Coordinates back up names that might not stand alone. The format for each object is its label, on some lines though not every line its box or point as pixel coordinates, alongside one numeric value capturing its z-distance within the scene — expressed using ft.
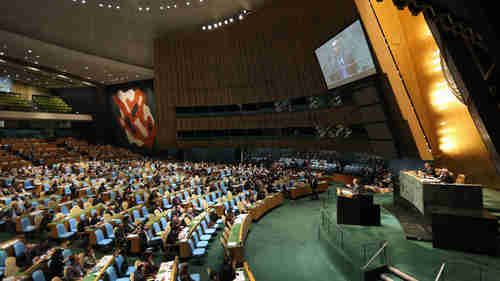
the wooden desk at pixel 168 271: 15.82
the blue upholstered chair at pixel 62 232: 23.34
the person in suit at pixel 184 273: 15.41
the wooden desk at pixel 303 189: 44.09
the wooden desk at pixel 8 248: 18.71
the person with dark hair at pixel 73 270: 15.53
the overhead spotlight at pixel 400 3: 9.66
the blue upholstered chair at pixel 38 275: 15.13
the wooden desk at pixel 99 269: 15.49
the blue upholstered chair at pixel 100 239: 22.27
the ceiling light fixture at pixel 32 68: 74.13
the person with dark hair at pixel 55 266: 15.99
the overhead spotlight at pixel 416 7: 9.42
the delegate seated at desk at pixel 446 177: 21.47
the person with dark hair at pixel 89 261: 17.42
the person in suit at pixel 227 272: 15.84
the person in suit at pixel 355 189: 27.78
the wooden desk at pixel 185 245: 21.65
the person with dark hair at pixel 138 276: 14.88
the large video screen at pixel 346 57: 30.30
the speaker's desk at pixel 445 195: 20.14
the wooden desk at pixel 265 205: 32.53
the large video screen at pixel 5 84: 90.65
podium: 26.23
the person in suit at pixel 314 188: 42.75
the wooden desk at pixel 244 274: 16.58
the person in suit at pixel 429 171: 24.29
